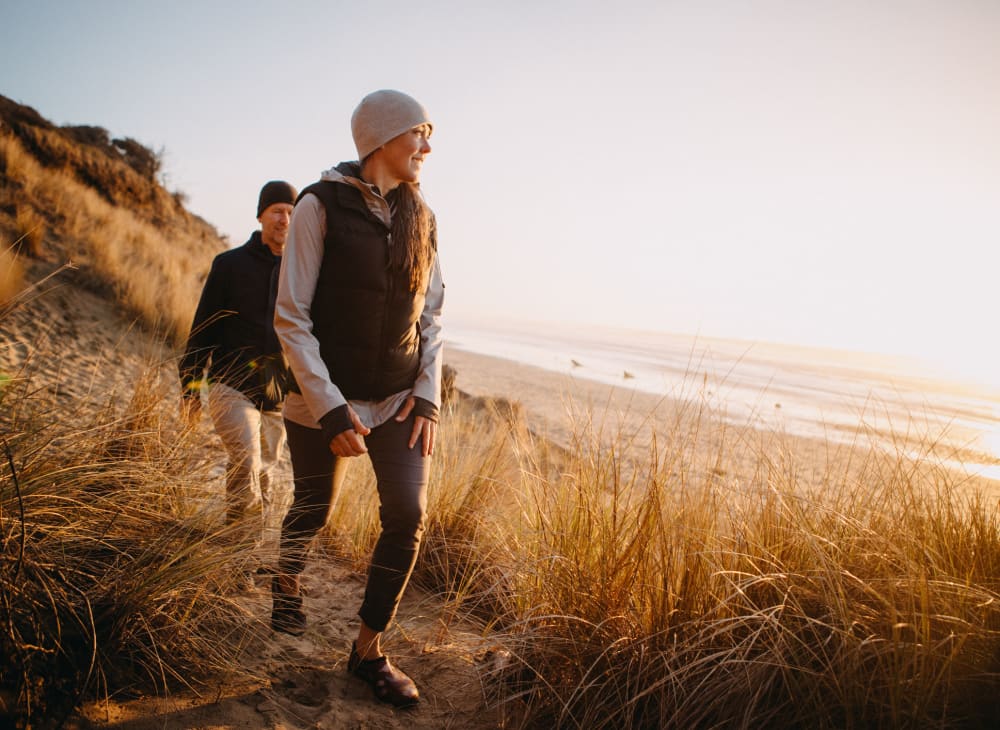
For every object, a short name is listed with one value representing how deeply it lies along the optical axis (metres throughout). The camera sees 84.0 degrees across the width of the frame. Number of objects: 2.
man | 2.88
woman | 2.00
